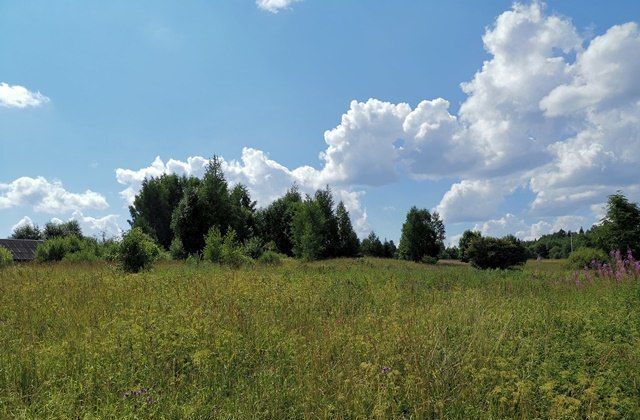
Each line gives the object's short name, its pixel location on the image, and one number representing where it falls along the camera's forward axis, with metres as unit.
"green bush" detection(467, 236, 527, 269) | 47.53
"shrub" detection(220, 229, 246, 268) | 21.38
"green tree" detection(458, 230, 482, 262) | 72.69
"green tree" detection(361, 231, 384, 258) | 66.25
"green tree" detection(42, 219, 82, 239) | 79.12
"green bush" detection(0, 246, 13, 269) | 20.16
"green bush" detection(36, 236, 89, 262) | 33.34
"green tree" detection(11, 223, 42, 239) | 82.40
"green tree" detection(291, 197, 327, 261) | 39.94
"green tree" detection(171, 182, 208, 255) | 40.64
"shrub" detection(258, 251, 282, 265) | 26.25
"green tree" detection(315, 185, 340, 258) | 58.59
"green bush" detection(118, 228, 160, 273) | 16.62
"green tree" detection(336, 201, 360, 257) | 60.38
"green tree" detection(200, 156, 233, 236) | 41.59
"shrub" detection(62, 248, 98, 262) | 24.92
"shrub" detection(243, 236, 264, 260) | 32.70
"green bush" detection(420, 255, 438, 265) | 52.60
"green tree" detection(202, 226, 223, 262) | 22.09
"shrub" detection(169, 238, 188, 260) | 35.43
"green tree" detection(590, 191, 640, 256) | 20.73
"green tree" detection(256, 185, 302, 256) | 64.61
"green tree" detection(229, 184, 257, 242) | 46.06
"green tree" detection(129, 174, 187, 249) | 60.31
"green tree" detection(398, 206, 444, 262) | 59.12
